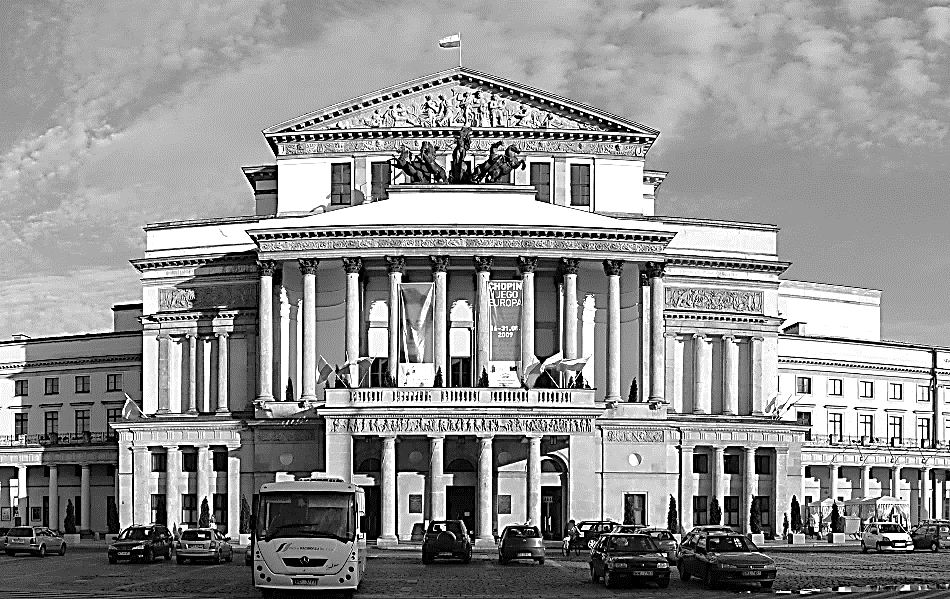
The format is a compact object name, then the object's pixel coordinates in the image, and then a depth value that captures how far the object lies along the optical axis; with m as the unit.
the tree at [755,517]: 104.31
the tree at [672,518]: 99.62
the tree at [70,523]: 113.00
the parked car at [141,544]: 72.75
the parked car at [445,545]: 71.25
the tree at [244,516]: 98.44
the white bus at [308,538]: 48.06
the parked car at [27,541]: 82.00
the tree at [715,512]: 103.19
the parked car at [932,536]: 91.06
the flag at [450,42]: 104.69
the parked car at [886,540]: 88.94
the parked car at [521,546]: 70.94
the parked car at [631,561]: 54.00
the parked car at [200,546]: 72.31
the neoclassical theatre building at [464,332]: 95.94
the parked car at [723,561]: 53.12
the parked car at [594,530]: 78.62
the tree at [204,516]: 97.69
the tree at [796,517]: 106.12
